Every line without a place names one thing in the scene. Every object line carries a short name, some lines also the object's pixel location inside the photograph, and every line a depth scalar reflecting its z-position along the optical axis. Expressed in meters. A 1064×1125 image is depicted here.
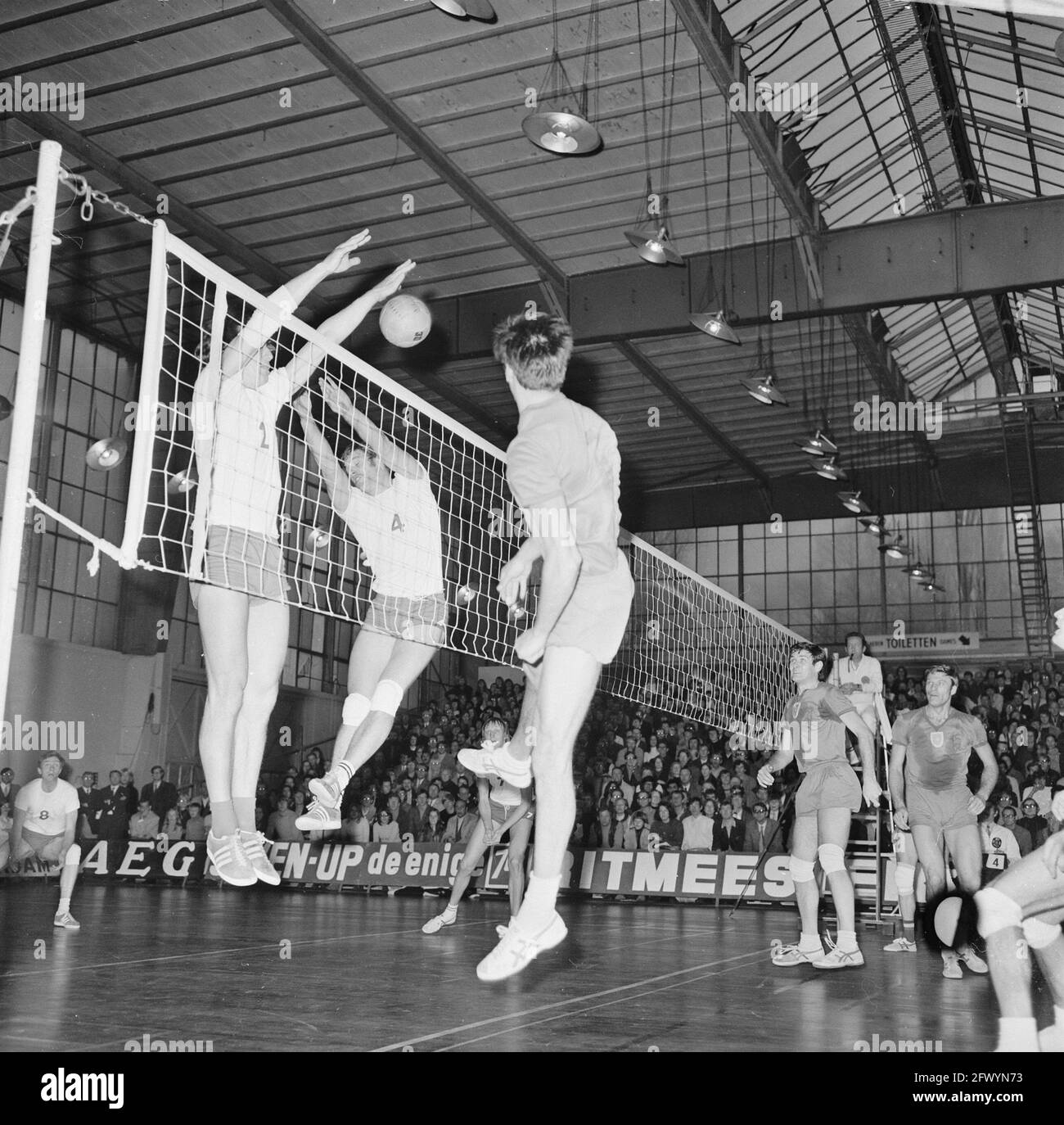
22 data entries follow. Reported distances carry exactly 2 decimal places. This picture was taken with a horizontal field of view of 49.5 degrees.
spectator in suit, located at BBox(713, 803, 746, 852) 16.17
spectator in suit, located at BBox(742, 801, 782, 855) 15.93
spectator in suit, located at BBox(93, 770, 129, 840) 18.23
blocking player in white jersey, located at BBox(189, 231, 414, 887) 5.43
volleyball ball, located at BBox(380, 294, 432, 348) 6.54
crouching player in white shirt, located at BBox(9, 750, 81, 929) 10.77
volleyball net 5.21
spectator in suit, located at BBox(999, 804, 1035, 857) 14.25
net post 4.09
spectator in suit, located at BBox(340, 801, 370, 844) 17.94
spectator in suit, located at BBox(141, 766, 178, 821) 18.97
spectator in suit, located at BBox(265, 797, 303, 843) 18.56
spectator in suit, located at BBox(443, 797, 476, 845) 16.77
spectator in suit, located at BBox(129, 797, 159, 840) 18.38
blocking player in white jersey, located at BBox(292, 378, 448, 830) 6.18
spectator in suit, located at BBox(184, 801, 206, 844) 18.38
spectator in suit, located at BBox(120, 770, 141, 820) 18.86
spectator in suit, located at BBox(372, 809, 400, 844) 17.73
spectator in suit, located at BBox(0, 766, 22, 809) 17.33
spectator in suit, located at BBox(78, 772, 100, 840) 19.06
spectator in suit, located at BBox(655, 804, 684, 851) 16.44
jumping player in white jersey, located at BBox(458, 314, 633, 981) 4.44
